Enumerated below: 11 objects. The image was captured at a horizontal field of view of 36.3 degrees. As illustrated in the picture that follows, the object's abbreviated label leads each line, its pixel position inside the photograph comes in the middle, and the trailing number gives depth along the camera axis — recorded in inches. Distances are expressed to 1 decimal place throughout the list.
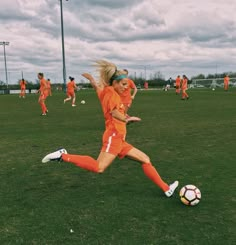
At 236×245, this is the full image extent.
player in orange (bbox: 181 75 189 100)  1195.6
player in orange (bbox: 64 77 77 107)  1001.3
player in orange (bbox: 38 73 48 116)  713.6
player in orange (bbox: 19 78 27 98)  1554.6
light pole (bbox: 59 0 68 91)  2081.3
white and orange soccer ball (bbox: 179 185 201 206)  191.0
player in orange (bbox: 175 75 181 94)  1560.0
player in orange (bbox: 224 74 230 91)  1737.9
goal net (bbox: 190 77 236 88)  2432.6
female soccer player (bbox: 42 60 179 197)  192.1
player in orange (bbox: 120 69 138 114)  509.1
